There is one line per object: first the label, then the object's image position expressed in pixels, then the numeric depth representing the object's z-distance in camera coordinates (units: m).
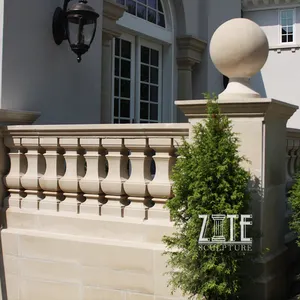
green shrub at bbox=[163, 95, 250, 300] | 3.72
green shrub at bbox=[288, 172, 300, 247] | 4.30
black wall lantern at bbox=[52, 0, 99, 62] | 5.99
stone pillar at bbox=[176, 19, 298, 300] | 3.99
